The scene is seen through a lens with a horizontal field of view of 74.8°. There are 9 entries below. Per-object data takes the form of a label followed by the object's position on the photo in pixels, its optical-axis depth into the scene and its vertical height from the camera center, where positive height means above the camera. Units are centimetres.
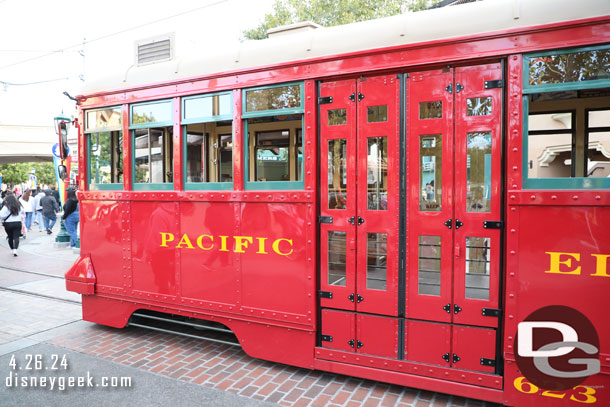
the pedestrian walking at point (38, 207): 1655 -70
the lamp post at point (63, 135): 516 +72
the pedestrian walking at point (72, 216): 1080 -73
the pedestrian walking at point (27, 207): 1378 -64
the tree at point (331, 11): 1625 +753
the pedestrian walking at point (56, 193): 1762 -12
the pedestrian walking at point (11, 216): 995 -66
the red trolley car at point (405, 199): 280 -8
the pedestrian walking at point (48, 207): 1399 -59
